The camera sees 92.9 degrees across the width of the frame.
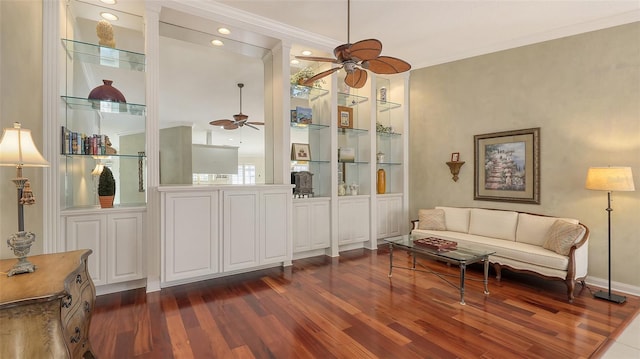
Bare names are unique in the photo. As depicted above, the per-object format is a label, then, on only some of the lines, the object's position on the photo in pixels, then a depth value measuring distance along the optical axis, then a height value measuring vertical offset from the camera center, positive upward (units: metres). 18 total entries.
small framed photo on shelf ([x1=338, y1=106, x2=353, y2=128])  5.02 +1.03
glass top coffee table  3.04 -0.82
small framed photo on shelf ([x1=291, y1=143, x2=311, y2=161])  4.62 +0.41
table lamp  1.58 +0.08
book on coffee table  3.43 -0.76
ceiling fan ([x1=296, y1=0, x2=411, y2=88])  2.67 +1.12
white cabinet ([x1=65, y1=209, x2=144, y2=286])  2.97 -0.63
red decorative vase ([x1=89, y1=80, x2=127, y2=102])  3.17 +0.90
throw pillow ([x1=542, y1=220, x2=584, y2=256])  3.24 -0.64
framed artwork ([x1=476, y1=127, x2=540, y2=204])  4.09 +0.17
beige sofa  3.23 -0.77
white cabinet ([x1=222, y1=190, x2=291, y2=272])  3.64 -0.62
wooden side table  1.30 -0.61
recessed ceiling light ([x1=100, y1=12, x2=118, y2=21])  3.35 +1.82
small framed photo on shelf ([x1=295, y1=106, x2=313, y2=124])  4.57 +0.97
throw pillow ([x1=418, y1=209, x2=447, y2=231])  4.66 -0.65
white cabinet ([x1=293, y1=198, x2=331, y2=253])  4.40 -0.68
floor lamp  3.07 -0.04
